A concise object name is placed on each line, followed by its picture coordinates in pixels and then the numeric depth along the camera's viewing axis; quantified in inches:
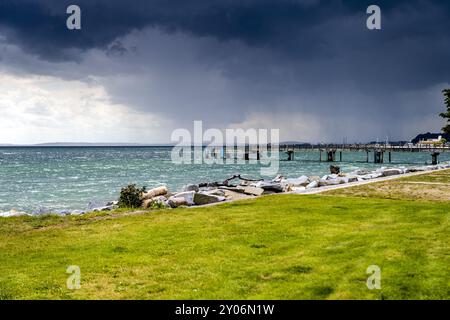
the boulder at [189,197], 696.4
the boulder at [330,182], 966.8
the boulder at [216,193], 764.5
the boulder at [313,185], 922.7
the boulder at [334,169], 1811.0
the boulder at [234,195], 755.4
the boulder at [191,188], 965.8
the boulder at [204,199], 705.6
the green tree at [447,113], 1502.3
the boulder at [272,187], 853.2
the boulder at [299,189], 821.4
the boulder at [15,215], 624.2
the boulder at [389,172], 1186.9
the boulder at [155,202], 700.8
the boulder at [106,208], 760.7
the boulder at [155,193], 842.0
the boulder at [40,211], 717.1
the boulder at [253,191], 800.3
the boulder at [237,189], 820.0
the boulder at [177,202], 695.1
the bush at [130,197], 757.9
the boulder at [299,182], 1060.5
